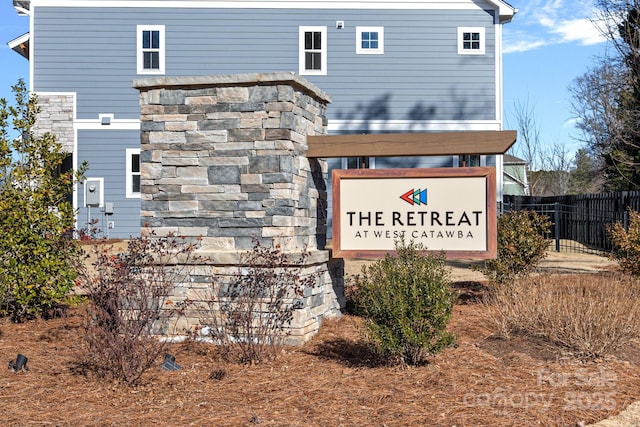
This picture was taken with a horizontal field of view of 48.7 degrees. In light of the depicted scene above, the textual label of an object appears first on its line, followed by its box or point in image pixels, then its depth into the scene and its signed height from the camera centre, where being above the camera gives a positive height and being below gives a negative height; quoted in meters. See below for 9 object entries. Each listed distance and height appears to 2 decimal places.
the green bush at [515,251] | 9.16 -0.38
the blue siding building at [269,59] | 19.41 +4.52
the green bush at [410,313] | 5.95 -0.77
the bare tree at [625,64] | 11.16 +2.73
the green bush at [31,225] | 8.34 -0.04
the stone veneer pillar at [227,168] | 7.49 +0.59
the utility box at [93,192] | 19.02 +0.81
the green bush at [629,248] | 8.89 -0.34
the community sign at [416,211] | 7.80 +0.12
